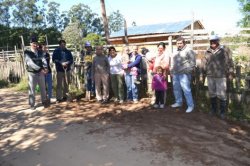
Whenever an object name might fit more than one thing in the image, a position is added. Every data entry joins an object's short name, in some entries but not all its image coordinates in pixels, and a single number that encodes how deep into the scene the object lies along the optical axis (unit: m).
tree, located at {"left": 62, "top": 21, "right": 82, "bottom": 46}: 23.52
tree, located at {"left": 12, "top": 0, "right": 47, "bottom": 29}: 36.72
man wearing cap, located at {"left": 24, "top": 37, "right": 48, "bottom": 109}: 4.98
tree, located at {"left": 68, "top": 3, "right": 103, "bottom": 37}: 43.02
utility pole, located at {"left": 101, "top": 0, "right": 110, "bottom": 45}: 9.42
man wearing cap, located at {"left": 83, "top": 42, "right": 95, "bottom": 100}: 5.69
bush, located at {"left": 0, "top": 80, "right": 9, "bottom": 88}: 8.88
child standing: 4.80
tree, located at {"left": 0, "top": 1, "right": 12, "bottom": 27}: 36.90
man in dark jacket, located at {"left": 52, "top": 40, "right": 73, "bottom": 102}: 5.49
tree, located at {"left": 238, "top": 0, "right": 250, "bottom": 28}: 20.54
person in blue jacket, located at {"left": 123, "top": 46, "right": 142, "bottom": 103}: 5.16
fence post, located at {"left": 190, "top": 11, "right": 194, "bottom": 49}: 5.15
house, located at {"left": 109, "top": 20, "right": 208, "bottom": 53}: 14.63
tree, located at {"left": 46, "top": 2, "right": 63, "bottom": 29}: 42.06
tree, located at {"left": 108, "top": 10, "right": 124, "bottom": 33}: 48.15
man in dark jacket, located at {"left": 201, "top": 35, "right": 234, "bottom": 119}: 4.27
